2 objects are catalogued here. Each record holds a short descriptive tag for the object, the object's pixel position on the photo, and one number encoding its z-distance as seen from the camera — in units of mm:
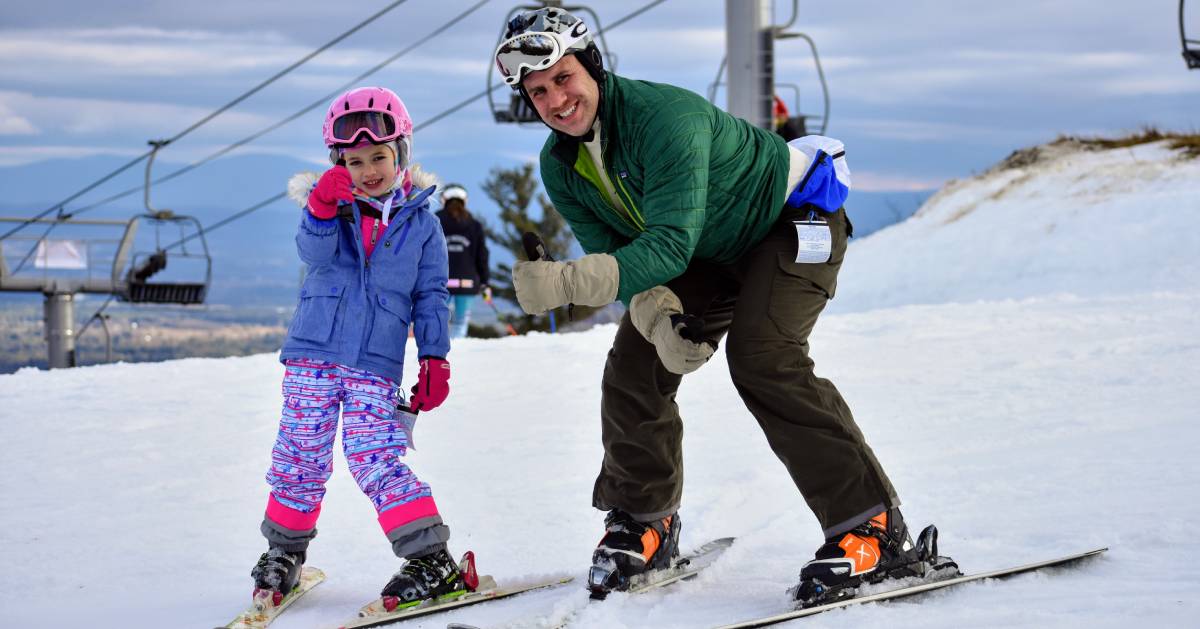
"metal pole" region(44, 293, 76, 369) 33438
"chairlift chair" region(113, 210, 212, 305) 29891
